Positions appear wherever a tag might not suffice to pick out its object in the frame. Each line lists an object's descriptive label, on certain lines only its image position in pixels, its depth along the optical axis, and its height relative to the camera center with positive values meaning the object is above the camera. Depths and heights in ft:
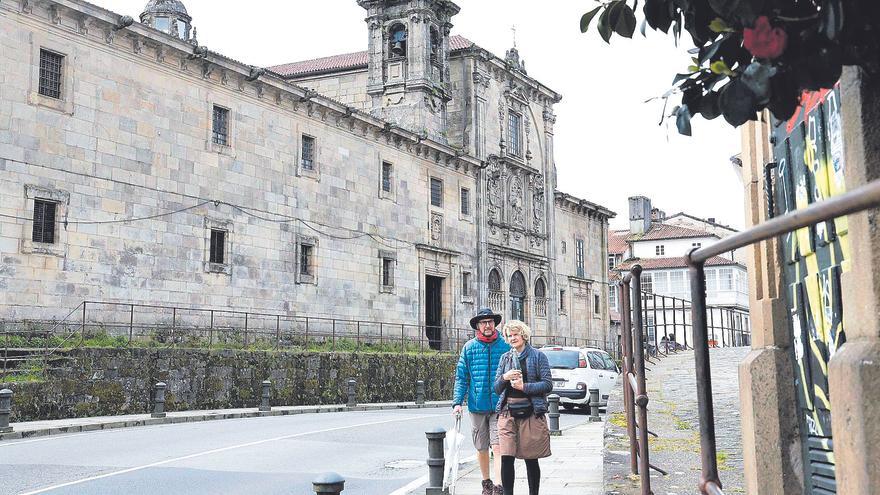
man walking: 30.89 -0.98
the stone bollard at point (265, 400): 72.95 -3.83
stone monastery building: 73.97 +18.70
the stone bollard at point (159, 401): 64.03 -3.40
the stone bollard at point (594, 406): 64.34 -4.01
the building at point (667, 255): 219.20 +24.78
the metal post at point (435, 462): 30.86 -3.75
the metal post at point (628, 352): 23.94 -0.09
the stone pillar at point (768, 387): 14.57 -0.67
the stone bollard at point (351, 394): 82.33 -3.94
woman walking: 27.63 -1.74
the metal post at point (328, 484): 18.81 -2.72
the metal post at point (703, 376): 10.11 -0.33
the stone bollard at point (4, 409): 50.90 -3.08
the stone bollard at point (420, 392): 89.97 -4.06
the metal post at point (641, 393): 18.58 -0.95
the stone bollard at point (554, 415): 52.80 -3.86
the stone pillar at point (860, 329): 8.98 +0.19
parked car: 71.67 -2.01
